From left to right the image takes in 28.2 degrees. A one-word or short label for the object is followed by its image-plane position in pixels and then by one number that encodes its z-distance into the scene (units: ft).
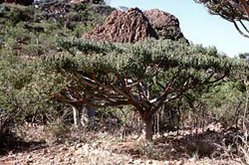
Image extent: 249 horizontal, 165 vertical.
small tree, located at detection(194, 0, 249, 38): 26.01
